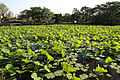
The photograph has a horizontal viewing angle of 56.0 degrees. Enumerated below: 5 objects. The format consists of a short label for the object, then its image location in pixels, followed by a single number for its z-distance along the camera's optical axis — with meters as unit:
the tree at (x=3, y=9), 37.09
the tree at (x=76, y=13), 34.36
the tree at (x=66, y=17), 37.55
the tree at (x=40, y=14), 30.27
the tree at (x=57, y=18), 37.43
